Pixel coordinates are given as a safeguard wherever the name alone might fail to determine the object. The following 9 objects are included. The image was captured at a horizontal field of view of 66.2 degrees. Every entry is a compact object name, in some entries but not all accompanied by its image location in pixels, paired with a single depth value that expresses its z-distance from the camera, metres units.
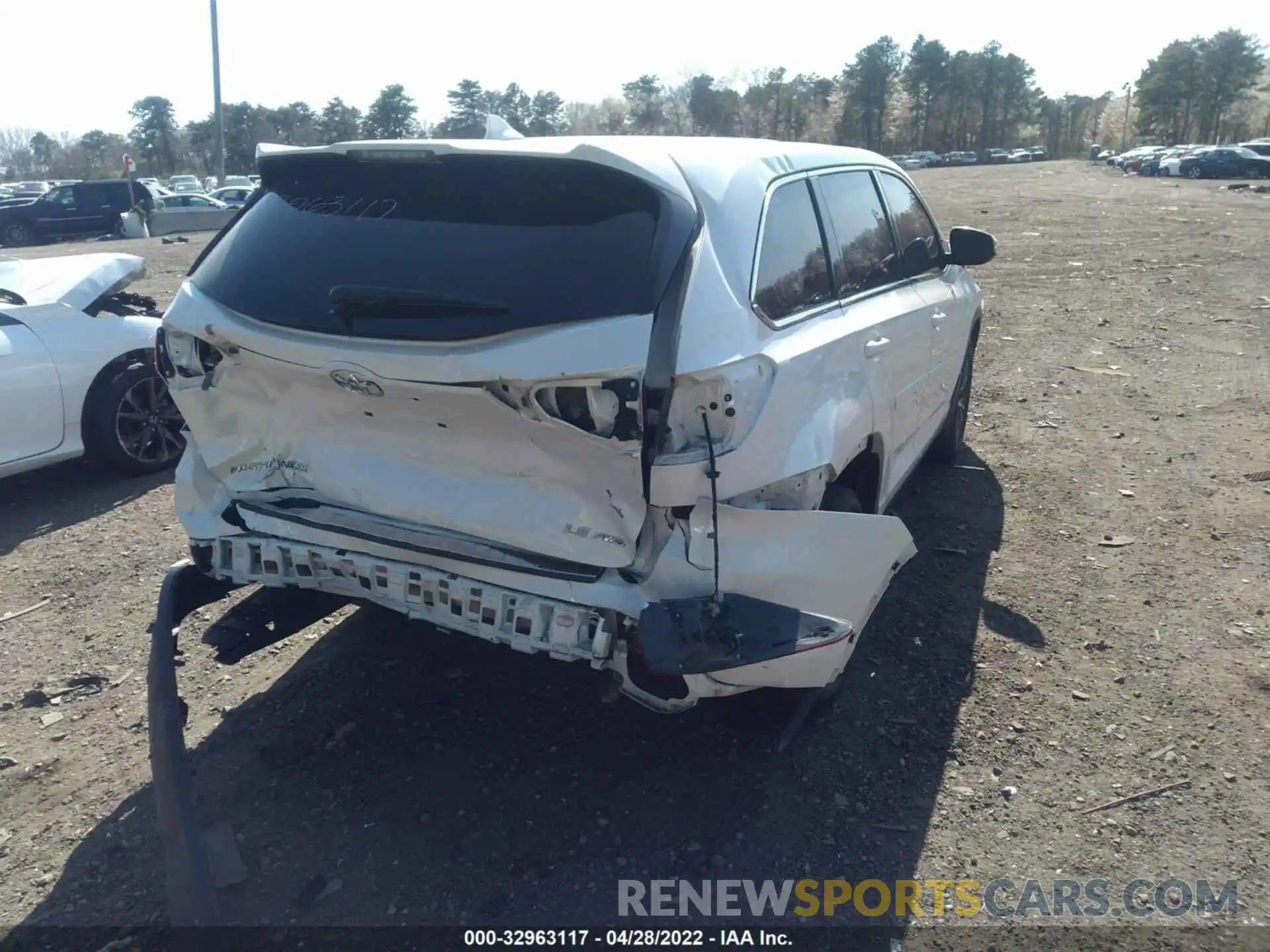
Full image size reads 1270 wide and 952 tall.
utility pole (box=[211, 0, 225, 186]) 32.31
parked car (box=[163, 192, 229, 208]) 31.05
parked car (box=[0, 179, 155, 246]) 30.64
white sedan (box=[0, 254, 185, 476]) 5.42
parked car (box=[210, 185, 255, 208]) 32.99
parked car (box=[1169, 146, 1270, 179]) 42.34
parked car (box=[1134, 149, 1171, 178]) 49.70
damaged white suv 2.56
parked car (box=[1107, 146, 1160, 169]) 56.19
